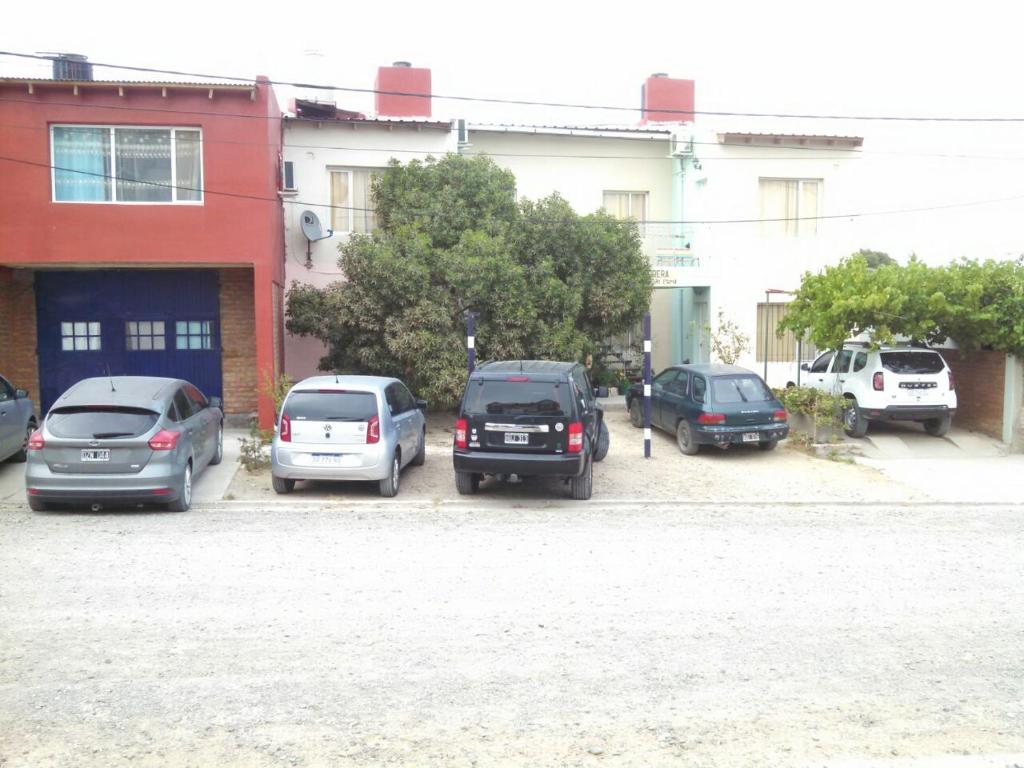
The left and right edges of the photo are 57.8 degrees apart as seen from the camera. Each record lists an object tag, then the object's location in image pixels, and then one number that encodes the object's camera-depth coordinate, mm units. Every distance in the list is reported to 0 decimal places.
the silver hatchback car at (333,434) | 12133
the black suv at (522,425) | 11969
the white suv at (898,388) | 16938
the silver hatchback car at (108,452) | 11023
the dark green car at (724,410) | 15445
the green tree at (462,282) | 17547
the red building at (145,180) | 16969
